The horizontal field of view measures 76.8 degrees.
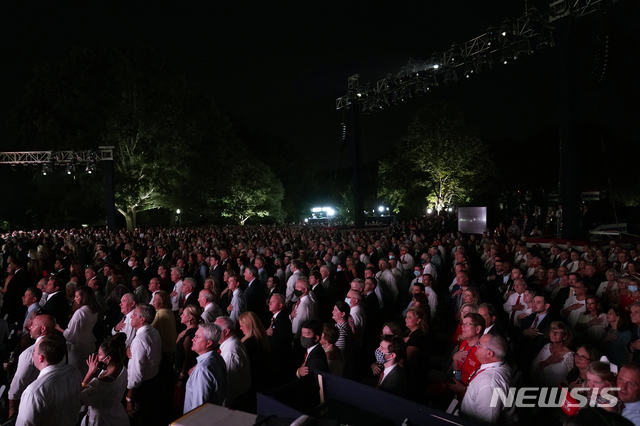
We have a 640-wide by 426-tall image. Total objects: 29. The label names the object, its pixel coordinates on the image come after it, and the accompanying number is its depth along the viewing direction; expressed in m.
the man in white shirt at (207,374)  2.90
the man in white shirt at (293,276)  7.02
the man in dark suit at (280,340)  4.42
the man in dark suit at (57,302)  5.25
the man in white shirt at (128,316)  4.39
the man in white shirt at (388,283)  7.01
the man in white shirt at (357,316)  4.75
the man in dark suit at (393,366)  2.86
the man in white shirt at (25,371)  3.36
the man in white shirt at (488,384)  2.43
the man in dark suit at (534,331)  4.20
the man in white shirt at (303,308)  5.05
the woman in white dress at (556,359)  3.33
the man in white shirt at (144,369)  3.60
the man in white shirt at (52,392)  2.56
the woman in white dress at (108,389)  2.83
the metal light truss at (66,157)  18.89
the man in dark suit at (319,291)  6.29
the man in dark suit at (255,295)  6.29
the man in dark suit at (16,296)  6.91
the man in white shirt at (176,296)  6.15
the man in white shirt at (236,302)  5.45
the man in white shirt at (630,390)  2.20
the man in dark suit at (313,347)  3.16
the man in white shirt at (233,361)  3.33
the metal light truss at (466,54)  11.66
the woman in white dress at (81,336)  4.30
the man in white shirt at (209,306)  4.48
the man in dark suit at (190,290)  5.58
